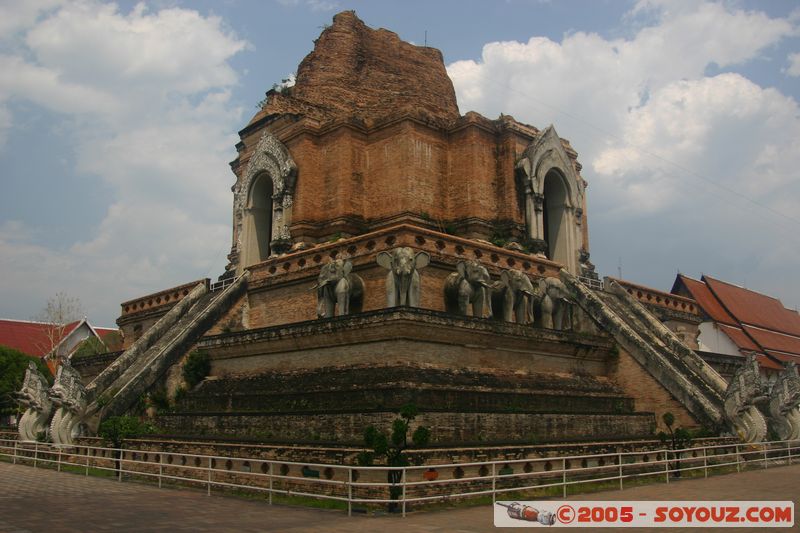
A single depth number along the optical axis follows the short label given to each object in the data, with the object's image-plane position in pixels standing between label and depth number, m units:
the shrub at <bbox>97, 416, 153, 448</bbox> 16.14
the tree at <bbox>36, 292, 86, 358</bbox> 37.69
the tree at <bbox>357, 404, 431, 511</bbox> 11.09
